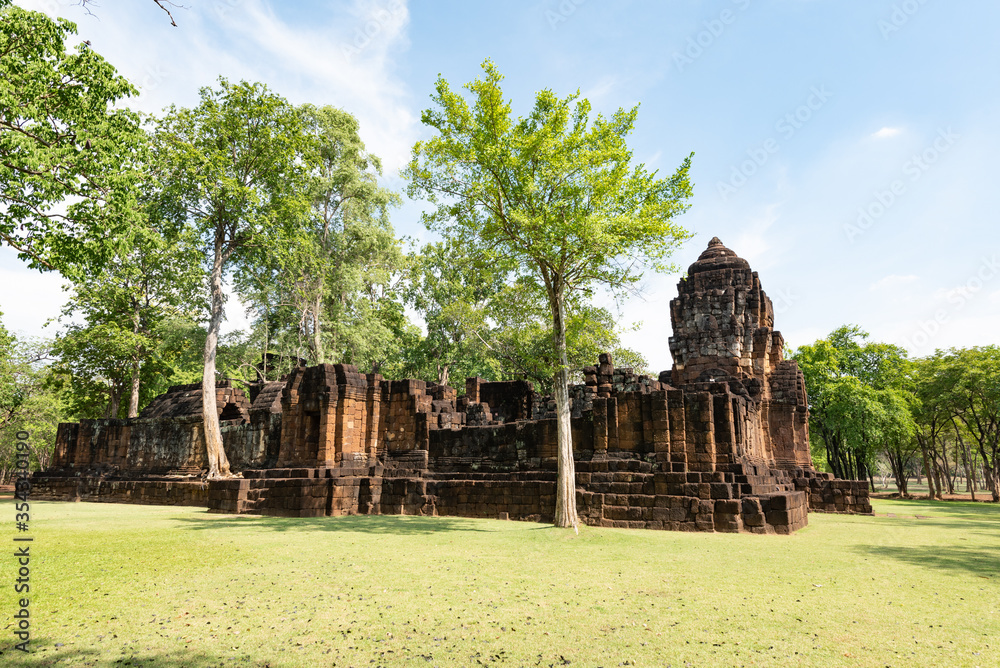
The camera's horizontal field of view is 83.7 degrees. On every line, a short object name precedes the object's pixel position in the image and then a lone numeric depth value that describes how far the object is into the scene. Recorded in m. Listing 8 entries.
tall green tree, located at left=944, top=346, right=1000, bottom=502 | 27.53
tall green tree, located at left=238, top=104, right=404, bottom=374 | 30.28
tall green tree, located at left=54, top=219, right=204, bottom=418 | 28.41
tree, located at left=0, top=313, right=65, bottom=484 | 28.58
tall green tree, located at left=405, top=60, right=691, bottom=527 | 12.30
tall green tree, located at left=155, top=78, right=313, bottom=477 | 22.39
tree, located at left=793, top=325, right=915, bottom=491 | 29.48
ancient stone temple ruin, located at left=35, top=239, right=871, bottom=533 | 13.64
